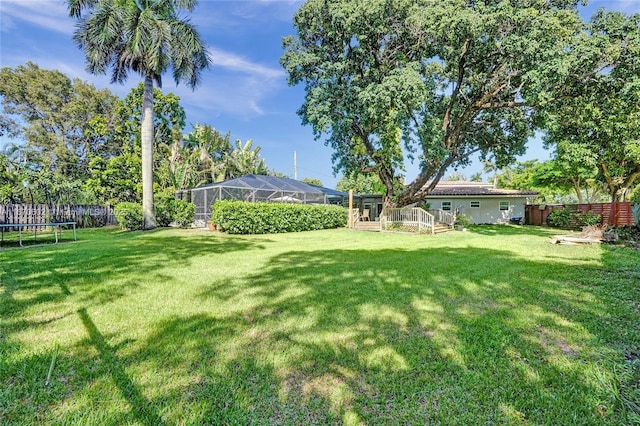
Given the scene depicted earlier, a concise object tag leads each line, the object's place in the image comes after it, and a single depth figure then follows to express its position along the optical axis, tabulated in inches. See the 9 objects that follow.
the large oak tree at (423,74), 457.1
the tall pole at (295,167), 1508.4
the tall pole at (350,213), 742.5
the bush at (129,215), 584.4
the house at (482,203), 950.4
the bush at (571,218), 627.5
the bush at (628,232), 405.8
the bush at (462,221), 745.6
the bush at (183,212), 654.5
